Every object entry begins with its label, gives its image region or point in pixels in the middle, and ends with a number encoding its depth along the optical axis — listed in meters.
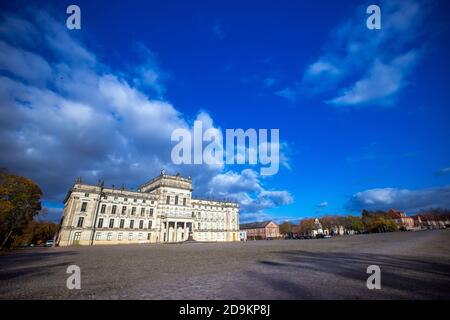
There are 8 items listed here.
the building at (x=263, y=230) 113.13
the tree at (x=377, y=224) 101.81
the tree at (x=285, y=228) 131.66
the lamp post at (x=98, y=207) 47.81
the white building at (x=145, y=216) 47.44
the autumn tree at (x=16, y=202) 23.83
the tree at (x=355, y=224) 109.81
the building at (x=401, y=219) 134.05
